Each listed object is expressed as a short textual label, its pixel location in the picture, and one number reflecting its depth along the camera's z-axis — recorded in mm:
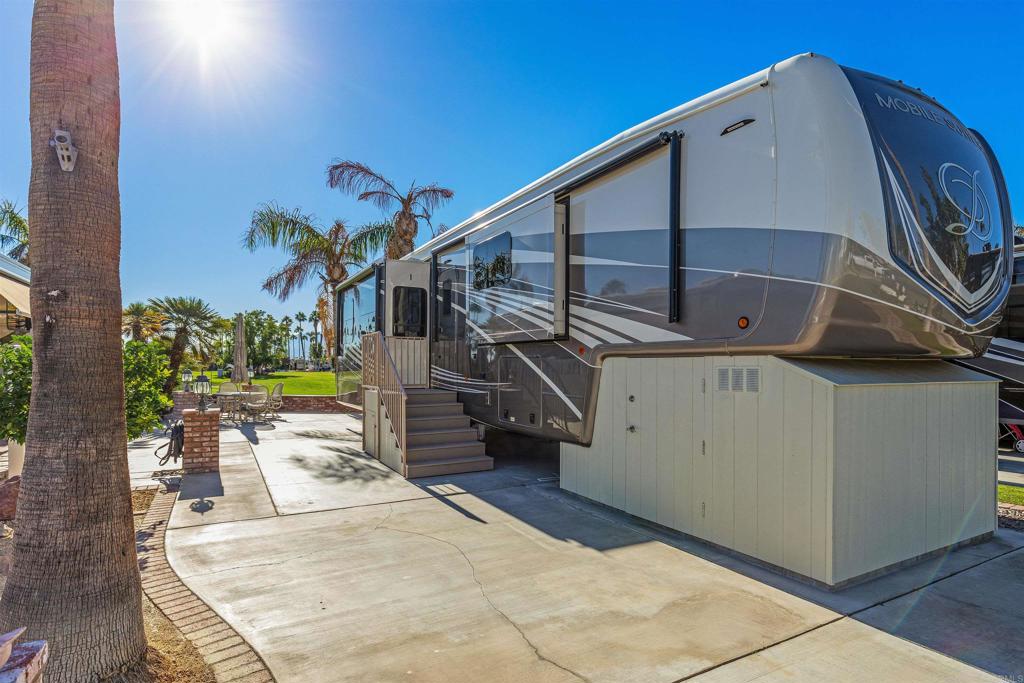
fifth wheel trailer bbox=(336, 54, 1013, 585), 3678
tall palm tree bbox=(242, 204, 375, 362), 15953
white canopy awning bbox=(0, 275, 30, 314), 6277
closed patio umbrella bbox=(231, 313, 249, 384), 16641
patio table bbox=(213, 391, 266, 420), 12883
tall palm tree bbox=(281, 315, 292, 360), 61062
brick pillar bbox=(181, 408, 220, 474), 7031
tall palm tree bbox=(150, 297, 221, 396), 23125
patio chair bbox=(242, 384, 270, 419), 13016
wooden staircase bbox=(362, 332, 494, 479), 7191
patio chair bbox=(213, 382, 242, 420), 12945
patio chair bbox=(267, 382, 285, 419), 14006
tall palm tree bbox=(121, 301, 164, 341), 21141
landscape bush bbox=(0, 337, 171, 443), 4824
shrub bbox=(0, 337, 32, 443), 4805
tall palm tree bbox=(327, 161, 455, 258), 14242
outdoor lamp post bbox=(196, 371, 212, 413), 13836
